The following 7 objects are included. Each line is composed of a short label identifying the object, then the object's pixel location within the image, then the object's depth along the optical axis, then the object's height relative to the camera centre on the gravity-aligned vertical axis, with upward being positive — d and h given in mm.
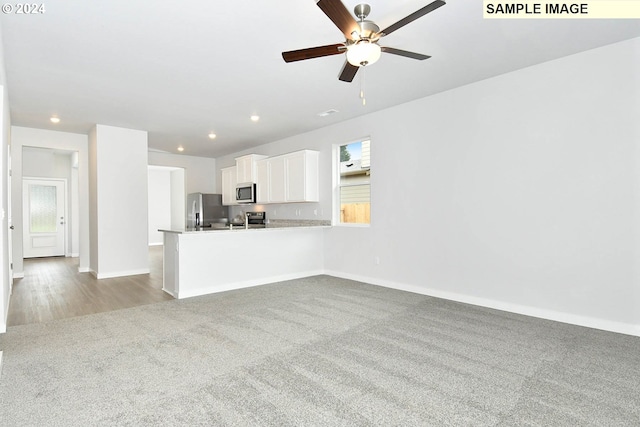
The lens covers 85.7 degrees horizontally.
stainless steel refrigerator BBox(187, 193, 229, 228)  8375 +65
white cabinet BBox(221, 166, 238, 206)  8078 +669
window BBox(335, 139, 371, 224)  5547 +474
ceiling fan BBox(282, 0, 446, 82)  2100 +1216
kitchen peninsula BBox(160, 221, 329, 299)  4586 -666
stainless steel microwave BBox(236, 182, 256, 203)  7297 +447
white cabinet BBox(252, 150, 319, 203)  6164 +658
